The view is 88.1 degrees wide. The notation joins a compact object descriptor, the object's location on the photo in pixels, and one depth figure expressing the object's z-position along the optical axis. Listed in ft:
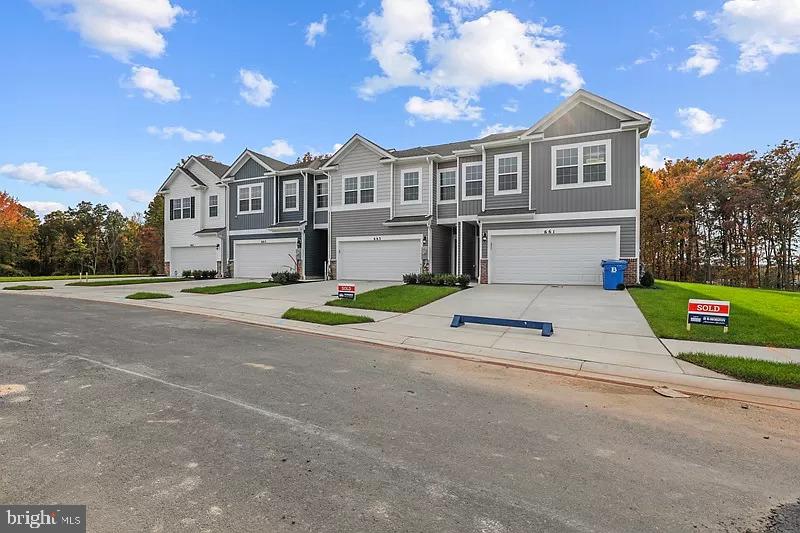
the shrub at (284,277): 65.67
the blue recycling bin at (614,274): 49.44
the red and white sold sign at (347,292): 41.86
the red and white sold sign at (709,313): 25.75
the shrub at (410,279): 58.54
